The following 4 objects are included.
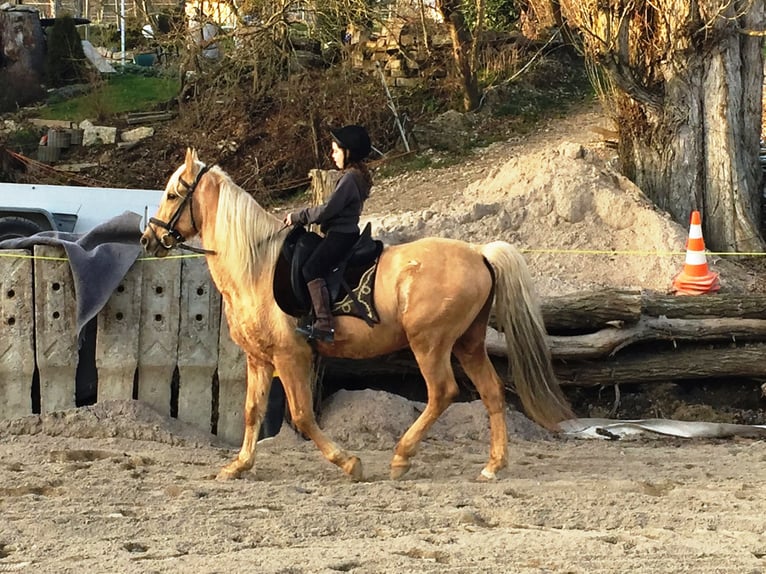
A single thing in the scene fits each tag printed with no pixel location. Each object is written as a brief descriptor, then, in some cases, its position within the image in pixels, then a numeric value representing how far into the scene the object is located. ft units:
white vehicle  38.63
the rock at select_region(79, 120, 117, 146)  71.67
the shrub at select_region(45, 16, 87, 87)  90.07
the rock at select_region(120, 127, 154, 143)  71.13
